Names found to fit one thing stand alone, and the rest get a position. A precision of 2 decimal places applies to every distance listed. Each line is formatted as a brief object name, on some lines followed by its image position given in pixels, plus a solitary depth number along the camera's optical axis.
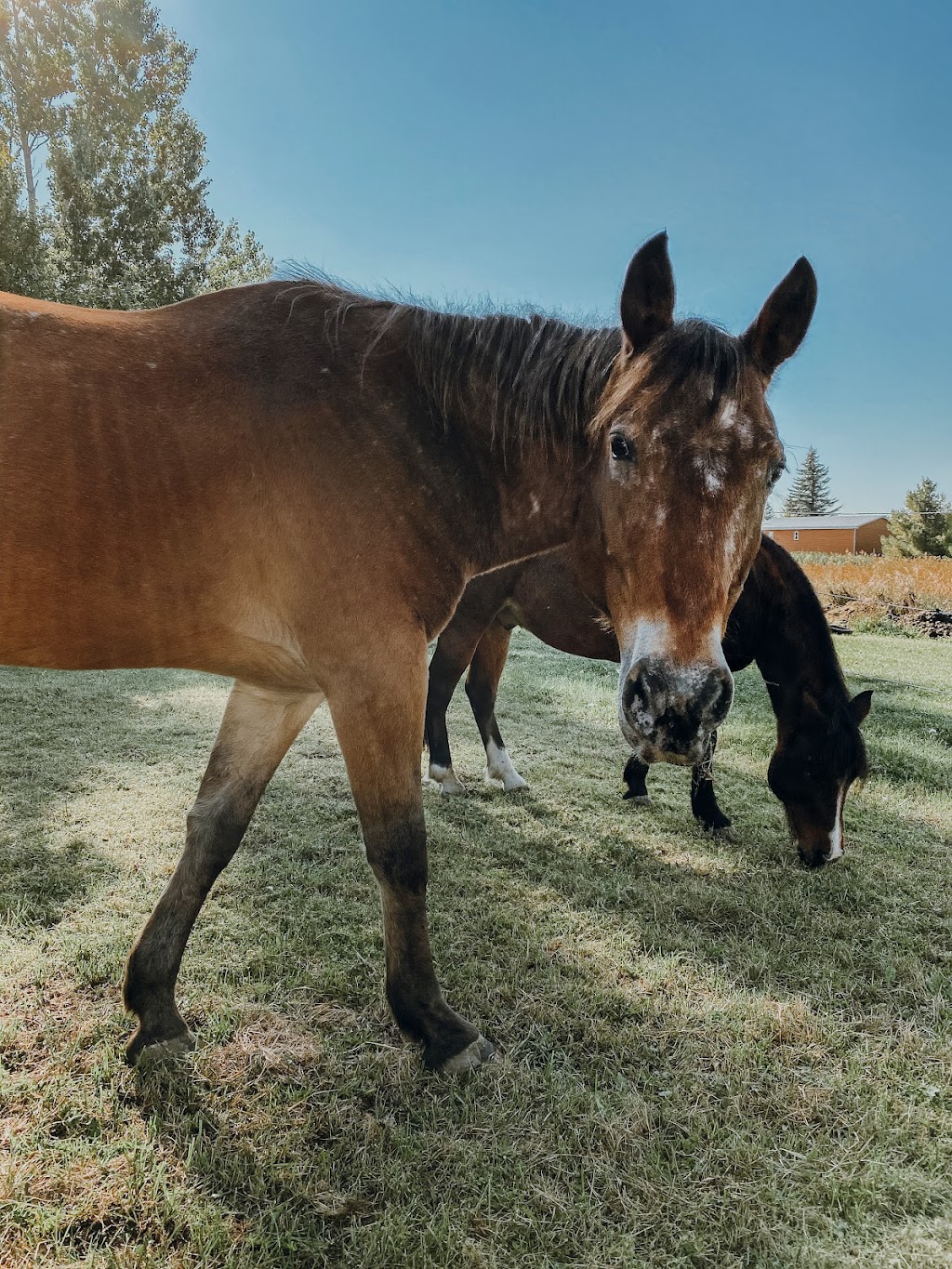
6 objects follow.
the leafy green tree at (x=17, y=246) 10.58
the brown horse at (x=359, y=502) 1.75
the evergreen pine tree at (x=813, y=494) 82.50
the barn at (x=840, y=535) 58.22
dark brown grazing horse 3.71
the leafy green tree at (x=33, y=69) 15.81
